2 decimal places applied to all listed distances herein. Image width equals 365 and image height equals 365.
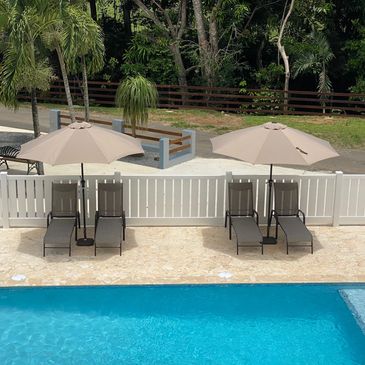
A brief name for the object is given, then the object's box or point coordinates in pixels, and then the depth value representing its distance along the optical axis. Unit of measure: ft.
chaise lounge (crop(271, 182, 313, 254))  37.49
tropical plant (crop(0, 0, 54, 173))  50.80
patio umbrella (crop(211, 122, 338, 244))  34.35
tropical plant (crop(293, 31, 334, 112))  100.01
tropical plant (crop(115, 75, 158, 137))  62.03
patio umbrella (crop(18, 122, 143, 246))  33.94
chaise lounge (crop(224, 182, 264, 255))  37.52
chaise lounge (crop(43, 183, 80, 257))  36.73
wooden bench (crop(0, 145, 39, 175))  51.31
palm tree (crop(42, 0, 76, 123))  53.70
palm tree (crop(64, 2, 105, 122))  57.21
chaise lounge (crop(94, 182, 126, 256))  37.01
